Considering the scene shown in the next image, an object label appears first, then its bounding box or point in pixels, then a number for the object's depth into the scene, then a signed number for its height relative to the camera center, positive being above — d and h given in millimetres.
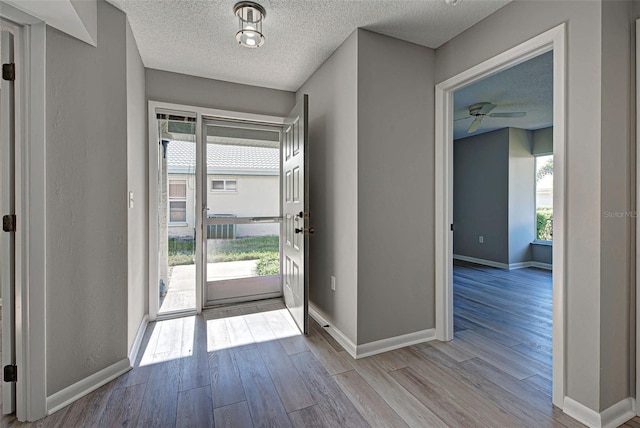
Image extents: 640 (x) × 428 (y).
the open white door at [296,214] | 2594 -24
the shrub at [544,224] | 5613 -229
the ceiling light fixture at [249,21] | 1975 +1289
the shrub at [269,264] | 3649 -640
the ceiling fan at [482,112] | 4043 +1370
